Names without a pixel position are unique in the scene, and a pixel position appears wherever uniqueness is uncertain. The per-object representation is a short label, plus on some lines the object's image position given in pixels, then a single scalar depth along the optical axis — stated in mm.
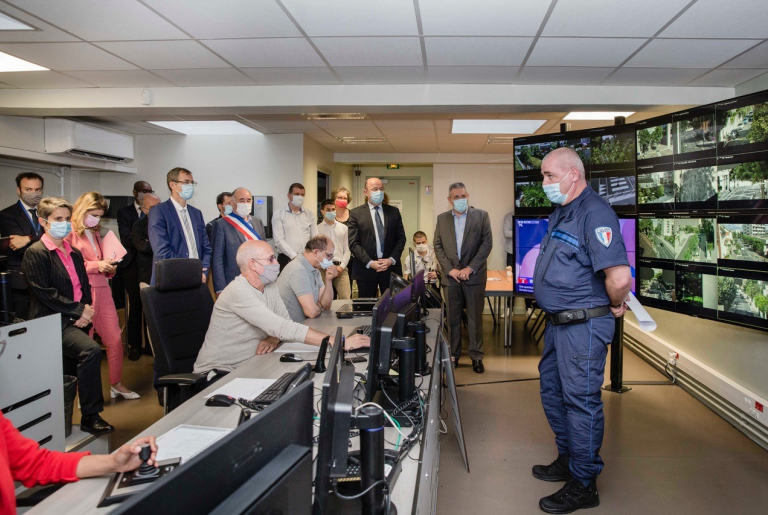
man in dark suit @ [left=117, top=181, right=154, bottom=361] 5294
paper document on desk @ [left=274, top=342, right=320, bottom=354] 2770
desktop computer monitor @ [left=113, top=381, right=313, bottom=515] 550
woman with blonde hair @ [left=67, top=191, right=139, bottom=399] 3906
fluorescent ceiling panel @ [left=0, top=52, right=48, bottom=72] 4110
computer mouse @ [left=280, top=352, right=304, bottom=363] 2520
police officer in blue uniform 2463
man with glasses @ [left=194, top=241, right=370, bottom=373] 2605
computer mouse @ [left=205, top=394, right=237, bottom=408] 1876
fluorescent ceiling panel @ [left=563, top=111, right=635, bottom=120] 5753
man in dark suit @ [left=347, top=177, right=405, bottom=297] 5102
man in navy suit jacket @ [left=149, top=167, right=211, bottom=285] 3938
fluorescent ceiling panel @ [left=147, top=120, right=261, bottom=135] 7117
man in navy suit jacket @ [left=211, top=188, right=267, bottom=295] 4660
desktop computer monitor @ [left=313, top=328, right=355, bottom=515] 951
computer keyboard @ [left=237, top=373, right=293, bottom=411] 1860
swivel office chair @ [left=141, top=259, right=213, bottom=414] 2461
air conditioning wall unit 5742
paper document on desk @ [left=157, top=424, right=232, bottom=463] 1490
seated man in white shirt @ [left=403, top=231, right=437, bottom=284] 6762
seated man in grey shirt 3447
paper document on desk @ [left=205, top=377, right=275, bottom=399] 2016
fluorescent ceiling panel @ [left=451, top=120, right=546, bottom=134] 6785
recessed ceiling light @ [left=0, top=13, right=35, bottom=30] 3183
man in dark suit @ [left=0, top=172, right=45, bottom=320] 3959
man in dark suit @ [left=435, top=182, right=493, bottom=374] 4836
